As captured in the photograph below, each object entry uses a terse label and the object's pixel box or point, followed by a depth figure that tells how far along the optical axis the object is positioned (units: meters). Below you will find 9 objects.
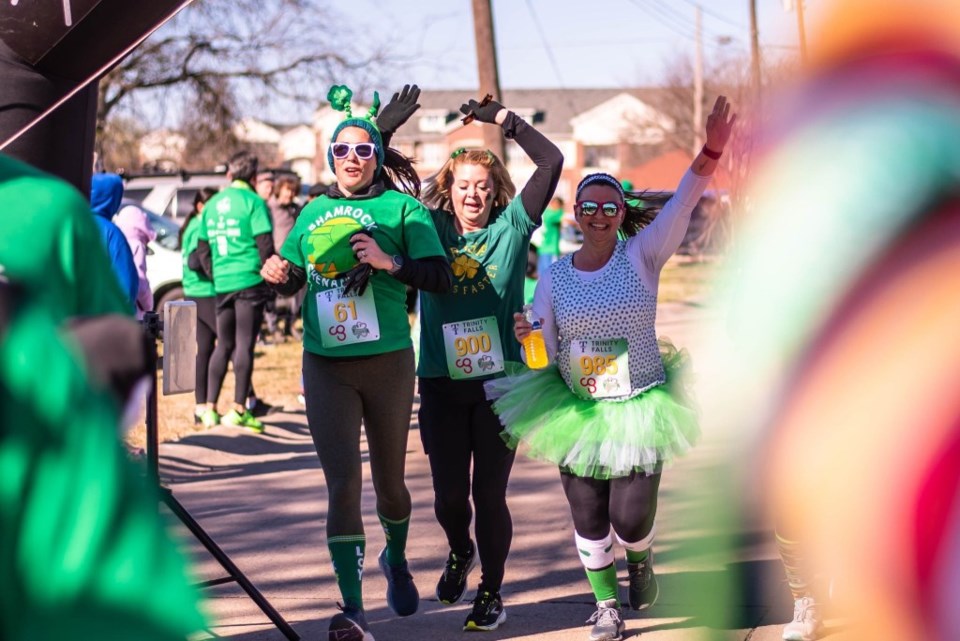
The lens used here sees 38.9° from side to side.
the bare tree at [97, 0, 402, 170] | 25.64
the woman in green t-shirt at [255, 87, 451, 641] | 5.09
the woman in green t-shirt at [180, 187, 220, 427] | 10.92
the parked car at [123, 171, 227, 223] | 19.09
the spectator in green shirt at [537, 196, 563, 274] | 20.94
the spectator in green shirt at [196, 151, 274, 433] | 10.44
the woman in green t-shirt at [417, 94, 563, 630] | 5.43
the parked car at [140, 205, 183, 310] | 16.81
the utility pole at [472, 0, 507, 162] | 16.44
